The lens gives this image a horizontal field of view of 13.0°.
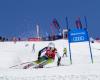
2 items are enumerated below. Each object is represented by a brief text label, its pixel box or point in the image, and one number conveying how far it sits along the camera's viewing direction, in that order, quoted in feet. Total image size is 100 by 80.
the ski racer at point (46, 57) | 75.72
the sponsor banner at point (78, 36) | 79.30
